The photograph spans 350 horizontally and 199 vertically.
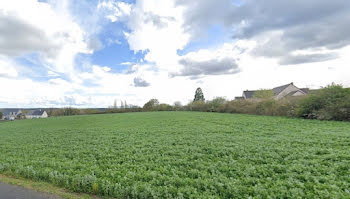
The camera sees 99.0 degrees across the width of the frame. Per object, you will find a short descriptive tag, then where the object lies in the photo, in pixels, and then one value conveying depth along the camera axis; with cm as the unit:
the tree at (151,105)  4197
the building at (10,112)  8794
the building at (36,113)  7225
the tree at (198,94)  5455
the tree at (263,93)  2741
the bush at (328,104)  1100
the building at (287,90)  3268
